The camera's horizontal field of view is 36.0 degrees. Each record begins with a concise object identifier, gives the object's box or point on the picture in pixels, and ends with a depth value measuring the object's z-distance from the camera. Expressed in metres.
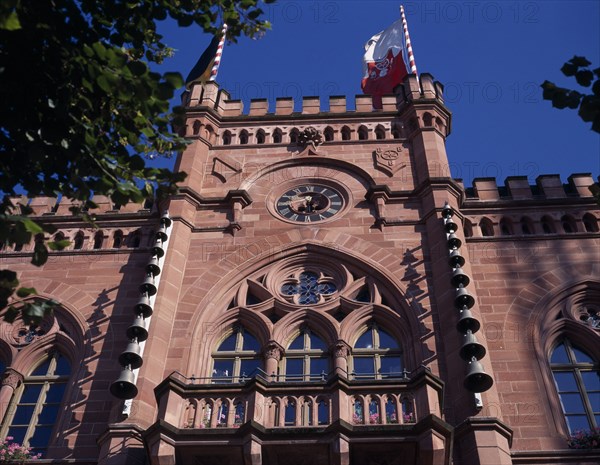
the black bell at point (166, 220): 22.14
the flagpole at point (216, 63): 32.12
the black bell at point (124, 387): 17.41
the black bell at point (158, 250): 21.12
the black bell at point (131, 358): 17.94
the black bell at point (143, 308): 19.27
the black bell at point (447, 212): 21.86
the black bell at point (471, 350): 17.56
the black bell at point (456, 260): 20.06
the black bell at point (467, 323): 18.14
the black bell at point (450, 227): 21.39
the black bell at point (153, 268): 20.48
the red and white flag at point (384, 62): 32.36
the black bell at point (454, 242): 20.78
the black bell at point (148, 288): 19.86
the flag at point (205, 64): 32.68
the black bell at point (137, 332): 18.67
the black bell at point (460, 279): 19.50
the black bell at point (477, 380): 17.02
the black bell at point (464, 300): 18.72
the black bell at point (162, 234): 21.70
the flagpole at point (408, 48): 32.75
